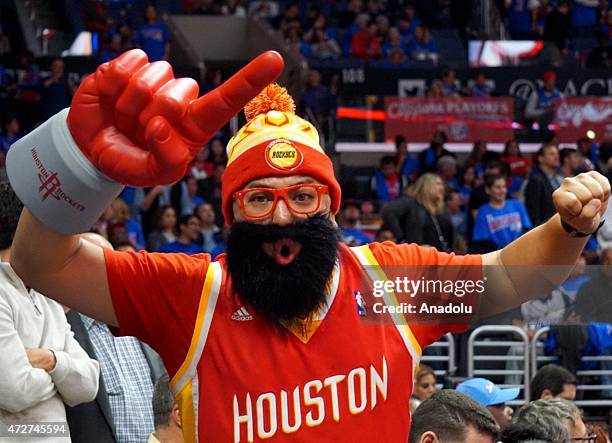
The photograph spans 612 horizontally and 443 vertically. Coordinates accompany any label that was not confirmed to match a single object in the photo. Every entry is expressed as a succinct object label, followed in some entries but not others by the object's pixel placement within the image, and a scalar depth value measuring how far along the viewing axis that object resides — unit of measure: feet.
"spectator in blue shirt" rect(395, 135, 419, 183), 47.72
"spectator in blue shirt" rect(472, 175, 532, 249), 35.94
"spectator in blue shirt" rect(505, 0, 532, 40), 67.36
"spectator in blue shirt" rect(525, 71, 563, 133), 53.16
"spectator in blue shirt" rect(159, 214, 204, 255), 35.76
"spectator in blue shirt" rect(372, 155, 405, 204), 45.44
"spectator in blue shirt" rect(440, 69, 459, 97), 53.78
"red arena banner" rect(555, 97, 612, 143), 51.52
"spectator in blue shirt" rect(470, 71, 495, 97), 54.19
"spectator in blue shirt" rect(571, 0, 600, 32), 67.15
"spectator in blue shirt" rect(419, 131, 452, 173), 47.65
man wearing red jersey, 10.58
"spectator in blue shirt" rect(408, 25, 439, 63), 63.87
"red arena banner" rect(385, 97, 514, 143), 51.52
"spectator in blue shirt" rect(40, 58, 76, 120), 48.52
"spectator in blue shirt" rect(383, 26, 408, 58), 63.46
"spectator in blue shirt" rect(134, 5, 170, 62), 57.93
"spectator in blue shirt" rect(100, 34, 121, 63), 55.47
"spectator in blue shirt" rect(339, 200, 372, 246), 37.04
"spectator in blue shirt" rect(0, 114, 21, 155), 45.55
